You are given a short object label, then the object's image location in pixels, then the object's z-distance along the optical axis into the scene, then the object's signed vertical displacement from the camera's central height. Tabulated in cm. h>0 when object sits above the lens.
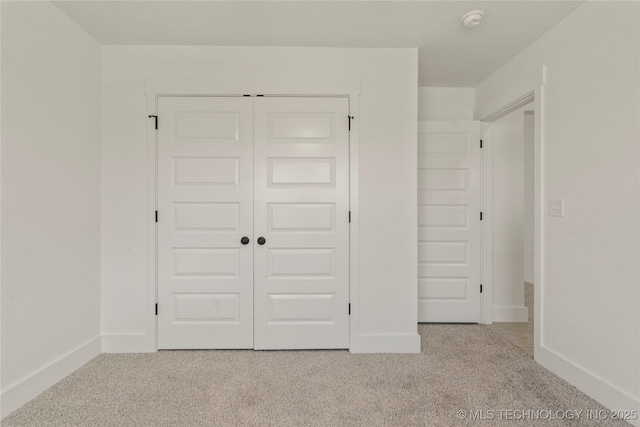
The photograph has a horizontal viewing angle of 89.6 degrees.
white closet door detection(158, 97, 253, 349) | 269 -9
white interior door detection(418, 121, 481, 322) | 339 -14
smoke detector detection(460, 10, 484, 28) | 219 +133
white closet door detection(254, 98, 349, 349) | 271 -10
